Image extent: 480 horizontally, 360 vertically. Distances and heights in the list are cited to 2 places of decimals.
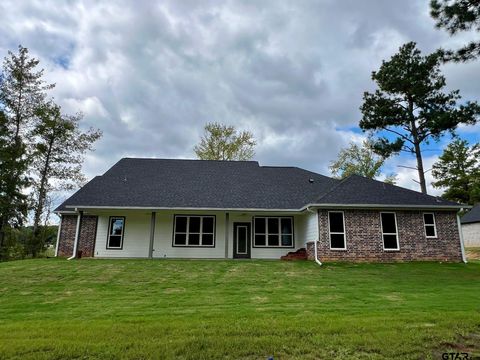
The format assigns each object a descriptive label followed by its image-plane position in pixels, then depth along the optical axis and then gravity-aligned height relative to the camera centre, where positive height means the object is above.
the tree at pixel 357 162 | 35.75 +8.95
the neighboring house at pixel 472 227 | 31.75 +1.87
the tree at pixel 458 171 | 40.22 +9.31
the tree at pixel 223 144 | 31.55 +9.40
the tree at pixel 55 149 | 23.50 +6.69
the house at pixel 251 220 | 14.42 +1.19
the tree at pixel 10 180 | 22.19 +4.18
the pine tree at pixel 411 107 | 20.02 +8.73
